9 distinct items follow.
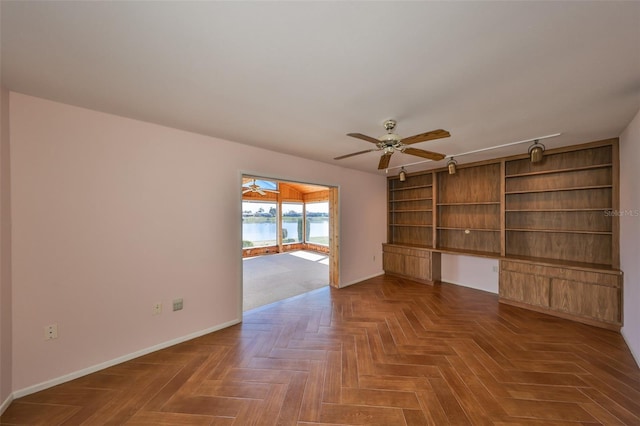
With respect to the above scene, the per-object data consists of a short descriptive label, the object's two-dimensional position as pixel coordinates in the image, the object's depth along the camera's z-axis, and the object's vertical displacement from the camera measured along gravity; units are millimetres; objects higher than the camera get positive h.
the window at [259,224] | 9117 -427
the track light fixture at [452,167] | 3689 +763
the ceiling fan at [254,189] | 7879 +885
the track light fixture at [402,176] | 4639 +769
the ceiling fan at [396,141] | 2014 +683
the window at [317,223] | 9852 -426
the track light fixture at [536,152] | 2789 +757
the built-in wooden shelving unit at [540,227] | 3008 -235
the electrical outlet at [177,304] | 2646 -1067
